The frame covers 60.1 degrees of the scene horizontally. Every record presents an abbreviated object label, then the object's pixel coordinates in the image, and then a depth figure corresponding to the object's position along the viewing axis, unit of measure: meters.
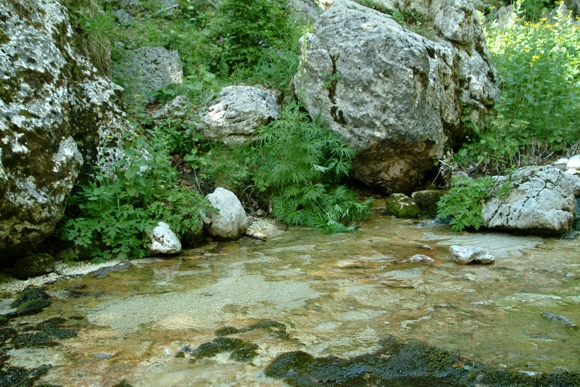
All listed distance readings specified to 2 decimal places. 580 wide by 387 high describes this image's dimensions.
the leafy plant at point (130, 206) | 4.70
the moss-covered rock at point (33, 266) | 4.21
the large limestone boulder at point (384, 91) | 6.48
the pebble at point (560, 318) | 2.99
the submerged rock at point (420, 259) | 4.46
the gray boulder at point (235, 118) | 6.59
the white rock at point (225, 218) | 5.40
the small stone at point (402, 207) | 6.28
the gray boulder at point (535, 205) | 5.28
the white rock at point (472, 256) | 4.34
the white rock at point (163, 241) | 4.79
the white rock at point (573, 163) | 6.62
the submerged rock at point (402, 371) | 2.38
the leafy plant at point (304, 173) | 6.07
